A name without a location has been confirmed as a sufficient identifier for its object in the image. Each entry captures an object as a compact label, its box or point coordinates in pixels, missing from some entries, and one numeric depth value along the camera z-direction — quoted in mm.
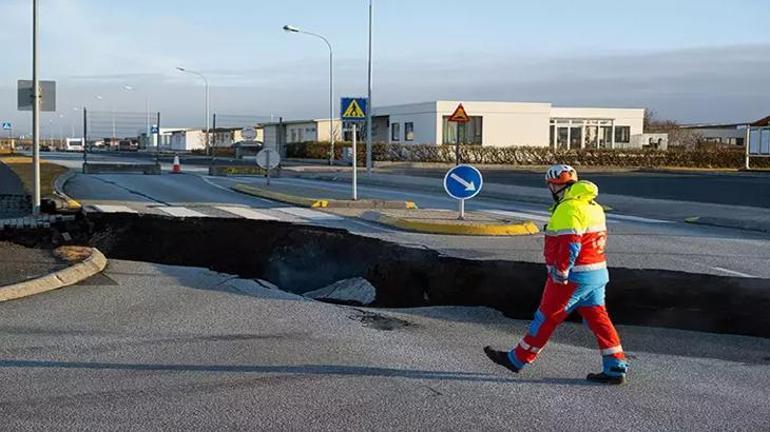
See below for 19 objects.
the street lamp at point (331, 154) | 52338
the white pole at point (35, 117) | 15414
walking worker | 5668
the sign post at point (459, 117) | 17406
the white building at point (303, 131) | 74188
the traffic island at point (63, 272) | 8336
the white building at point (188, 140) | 99538
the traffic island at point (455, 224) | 14109
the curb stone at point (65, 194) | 17359
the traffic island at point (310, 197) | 19064
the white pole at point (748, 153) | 49562
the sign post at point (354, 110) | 19503
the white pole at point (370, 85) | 38109
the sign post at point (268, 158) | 25000
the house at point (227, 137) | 86894
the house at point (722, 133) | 89625
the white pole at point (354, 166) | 19250
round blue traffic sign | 14930
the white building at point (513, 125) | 57719
